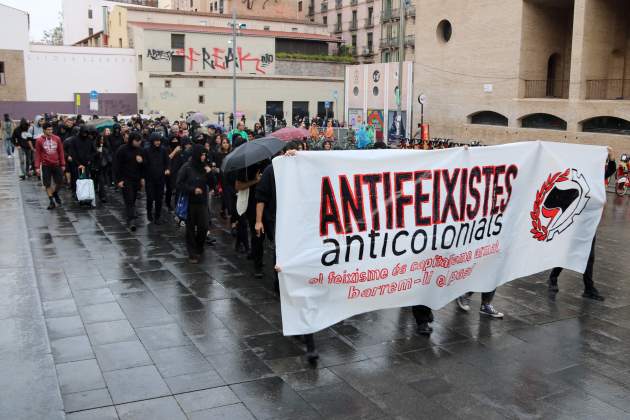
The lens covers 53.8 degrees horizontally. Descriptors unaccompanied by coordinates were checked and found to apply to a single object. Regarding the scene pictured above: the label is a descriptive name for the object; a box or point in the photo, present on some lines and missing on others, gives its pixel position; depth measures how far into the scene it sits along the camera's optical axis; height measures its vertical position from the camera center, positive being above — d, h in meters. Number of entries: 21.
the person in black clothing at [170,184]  13.79 -1.47
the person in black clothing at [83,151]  14.50 -0.81
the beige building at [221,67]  46.19 +3.99
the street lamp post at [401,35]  21.93 +2.99
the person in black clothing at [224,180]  11.15 -1.18
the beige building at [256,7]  61.31 +11.19
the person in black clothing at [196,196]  9.61 -1.21
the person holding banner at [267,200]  6.95 -0.92
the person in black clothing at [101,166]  14.92 -1.20
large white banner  5.79 -1.09
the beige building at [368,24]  60.38 +9.71
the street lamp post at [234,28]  33.32 +4.76
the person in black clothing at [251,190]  8.73 -1.05
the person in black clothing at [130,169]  12.24 -1.03
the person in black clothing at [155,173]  12.50 -1.12
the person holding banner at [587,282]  8.16 -2.14
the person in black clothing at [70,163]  14.66 -1.13
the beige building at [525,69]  27.61 +2.62
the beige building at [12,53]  45.59 +4.60
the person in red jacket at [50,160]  13.70 -0.97
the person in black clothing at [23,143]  18.49 -0.81
